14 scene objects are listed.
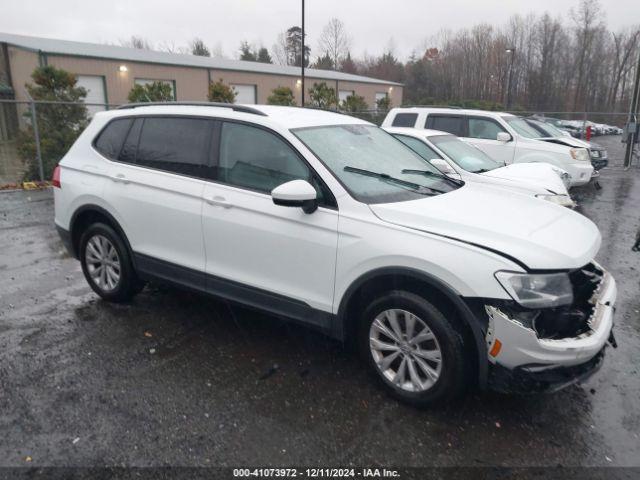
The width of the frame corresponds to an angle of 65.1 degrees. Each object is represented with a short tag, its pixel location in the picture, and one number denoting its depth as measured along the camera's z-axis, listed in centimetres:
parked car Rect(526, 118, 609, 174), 1140
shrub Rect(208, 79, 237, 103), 1911
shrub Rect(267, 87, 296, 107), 2050
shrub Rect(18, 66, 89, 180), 1217
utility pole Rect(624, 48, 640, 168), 1619
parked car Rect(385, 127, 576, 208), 680
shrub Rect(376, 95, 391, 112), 2837
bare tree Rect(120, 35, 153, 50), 7412
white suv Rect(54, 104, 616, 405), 287
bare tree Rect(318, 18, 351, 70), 7138
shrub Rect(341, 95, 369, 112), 2234
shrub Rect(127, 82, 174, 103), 1725
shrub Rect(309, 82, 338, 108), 2275
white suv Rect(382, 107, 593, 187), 1041
